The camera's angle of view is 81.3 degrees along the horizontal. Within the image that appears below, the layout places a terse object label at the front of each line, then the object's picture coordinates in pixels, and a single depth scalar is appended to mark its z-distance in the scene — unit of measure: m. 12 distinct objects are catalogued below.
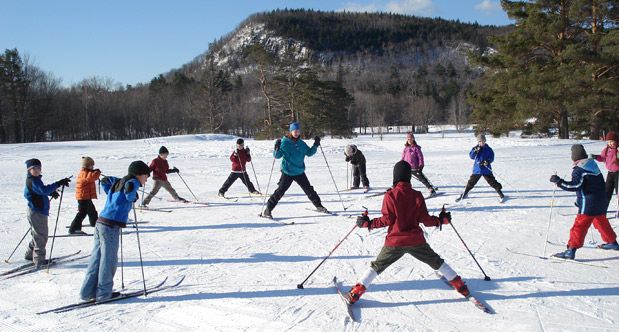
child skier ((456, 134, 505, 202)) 7.81
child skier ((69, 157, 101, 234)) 6.05
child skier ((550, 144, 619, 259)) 4.57
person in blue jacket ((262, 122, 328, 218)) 6.96
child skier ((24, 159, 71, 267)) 4.61
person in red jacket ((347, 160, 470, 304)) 3.47
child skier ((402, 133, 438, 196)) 8.90
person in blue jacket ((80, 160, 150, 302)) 3.68
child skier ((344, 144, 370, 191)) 10.00
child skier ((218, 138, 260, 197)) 9.54
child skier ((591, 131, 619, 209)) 6.61
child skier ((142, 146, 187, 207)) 8.53
